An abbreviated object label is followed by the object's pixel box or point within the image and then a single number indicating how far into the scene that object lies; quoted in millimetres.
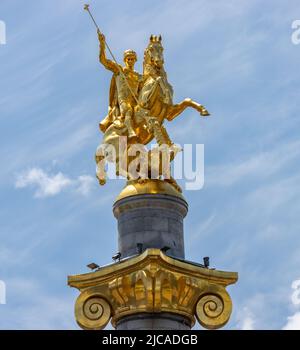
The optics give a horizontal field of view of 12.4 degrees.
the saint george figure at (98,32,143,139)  56812
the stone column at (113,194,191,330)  53312
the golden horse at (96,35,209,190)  55938
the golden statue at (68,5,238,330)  51969
